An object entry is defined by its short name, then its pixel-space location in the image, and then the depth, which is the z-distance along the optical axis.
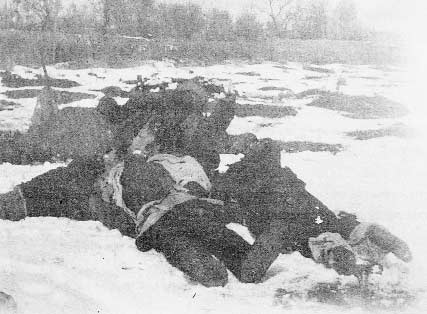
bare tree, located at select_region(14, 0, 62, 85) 7.92
